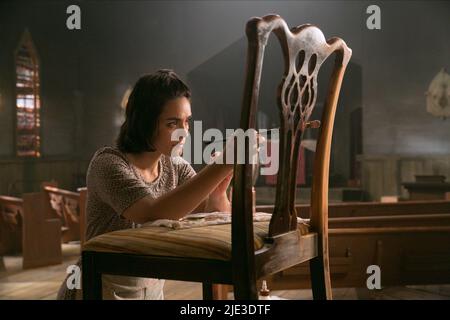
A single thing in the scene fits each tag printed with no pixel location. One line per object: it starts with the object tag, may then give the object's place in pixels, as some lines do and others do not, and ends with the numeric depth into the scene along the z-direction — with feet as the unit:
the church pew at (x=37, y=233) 15.24
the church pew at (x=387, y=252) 9.20
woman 4.27
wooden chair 3.14
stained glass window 27.30
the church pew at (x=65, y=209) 18.45
